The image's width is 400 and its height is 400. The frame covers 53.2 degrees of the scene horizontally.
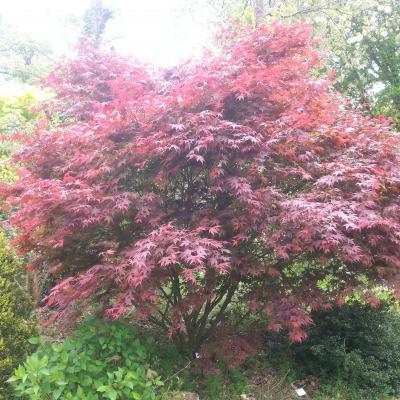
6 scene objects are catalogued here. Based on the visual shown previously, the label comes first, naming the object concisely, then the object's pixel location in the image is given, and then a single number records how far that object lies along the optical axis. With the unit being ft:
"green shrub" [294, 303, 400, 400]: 14.24
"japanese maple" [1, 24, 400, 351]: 10.11
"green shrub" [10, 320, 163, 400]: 9.45
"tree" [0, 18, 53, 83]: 63.57
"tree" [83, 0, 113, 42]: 55.93
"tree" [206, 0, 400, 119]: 32.99
